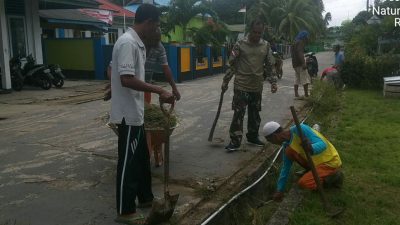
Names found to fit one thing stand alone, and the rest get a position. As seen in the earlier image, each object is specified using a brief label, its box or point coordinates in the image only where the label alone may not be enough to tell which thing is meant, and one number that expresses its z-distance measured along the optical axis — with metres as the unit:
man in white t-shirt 3.56
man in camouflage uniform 6.42
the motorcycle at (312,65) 16.47
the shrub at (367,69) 14.32
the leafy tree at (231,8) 53.45
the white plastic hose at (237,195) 3.97
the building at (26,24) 14.77
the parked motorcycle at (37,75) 14.09
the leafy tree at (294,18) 41.53
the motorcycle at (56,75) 14.57
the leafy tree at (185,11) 21.11
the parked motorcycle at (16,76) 13.68
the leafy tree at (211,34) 20.33
